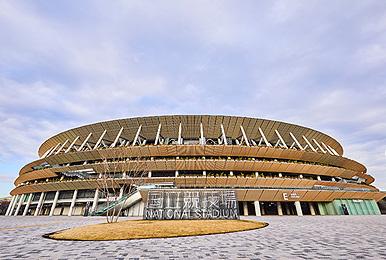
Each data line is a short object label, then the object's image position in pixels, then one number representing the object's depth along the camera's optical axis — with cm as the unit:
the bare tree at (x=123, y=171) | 3271
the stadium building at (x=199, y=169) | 3234
